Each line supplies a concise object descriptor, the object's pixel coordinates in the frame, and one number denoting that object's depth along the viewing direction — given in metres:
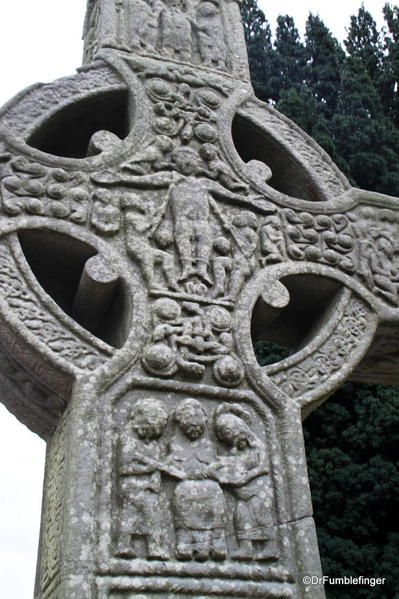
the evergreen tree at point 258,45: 13.16
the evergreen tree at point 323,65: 13.48
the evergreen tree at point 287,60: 13.22
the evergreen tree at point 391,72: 13.09
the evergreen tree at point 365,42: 13.86
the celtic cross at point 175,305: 2.93
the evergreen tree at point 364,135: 11.16
